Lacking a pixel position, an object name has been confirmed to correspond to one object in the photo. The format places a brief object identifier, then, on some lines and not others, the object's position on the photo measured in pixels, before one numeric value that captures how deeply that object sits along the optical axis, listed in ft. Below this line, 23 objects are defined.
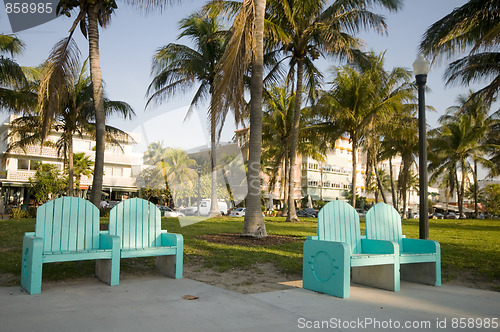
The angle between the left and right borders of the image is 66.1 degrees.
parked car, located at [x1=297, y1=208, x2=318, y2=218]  127.34
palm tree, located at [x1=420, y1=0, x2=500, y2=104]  41.01
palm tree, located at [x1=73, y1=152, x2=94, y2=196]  125.90
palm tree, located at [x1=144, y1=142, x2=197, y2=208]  120.16
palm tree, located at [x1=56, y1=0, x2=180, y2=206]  39.93
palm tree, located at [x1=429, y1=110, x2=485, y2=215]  121.80
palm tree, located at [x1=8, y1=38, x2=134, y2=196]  39.40
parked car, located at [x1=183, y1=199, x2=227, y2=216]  121.50
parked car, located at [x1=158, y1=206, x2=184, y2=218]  105.60
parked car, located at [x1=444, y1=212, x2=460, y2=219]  185.88
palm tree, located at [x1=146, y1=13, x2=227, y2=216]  72.95
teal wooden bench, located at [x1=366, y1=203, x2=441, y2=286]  20.10
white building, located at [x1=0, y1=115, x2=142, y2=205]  136.56
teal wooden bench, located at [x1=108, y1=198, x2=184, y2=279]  18.95
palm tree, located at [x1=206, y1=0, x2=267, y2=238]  33.09
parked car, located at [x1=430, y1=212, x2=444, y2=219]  185.47
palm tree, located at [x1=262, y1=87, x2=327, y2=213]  94.17
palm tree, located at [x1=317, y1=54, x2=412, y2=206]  81.92
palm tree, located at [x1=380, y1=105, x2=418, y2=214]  96.32
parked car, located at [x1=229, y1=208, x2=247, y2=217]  118.21
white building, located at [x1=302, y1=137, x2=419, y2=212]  209.26
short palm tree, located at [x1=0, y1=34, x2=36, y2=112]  53.78
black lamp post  22.67
